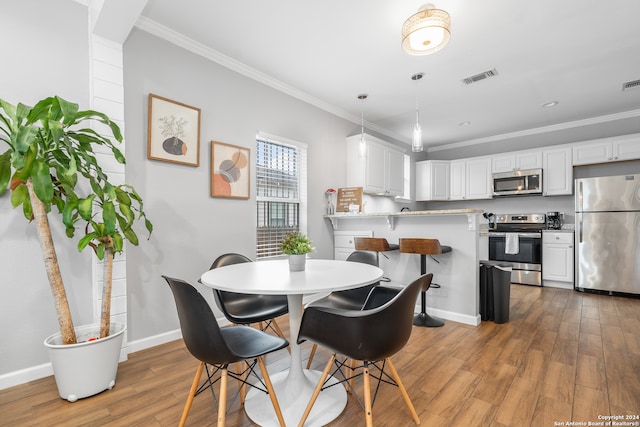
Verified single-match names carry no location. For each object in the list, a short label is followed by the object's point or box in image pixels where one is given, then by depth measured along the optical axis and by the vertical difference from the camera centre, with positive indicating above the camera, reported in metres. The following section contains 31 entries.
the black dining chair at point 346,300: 2.17 -0.64
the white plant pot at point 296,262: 1.87 -0.29
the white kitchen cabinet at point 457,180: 6.17 +0.74
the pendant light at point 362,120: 3.67 +1.58
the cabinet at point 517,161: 5.26 +0.99
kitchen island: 3.14 -0.49
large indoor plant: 1.59 +0.18
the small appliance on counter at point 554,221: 5.12 -0.11
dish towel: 4.97 -0.49
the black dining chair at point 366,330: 1.33 -0.53
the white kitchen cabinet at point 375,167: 4.70 +0.80
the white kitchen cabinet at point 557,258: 4.66 -0.69
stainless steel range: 4.91 -0.56
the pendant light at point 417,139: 2.90 +0.74
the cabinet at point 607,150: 4.46 +1.01
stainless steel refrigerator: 4.11 -0.27
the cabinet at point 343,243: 4.23 -0.40
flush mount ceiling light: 2.06 +1.30
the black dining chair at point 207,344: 1.30 -0.59
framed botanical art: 2.60 +0.76
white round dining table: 1.47 -0.36
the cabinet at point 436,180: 6.40 +0.75
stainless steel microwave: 5.20 +0.58
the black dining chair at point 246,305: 2.00 -0.66
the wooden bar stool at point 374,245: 3.34 -0.34
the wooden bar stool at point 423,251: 3.03 -0.37
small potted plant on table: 1.86 -0.22
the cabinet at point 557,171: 4.96 +0.74
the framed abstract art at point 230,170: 3.03 +0.47
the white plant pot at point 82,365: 1.78 -0.91
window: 3.62 +0.31
